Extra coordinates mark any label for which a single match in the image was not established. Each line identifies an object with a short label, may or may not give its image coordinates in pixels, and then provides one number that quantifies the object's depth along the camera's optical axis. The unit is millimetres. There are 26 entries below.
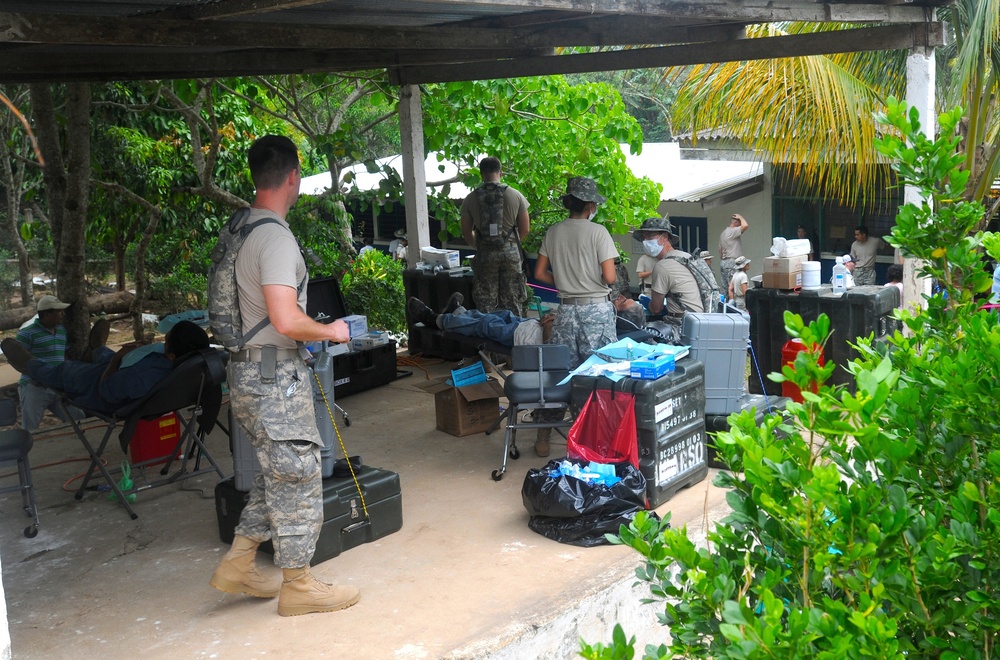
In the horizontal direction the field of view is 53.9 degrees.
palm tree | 7969
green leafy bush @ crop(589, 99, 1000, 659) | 1623
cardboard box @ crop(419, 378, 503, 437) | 6770
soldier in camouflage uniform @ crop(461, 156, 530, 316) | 8859
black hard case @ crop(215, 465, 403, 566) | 4797
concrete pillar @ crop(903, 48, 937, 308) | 6371
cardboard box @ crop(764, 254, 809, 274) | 7359
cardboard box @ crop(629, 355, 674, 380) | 5238
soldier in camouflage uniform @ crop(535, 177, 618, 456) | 6141
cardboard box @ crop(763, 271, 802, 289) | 7410
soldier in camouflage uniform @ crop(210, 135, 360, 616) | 4023
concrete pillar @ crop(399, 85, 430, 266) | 9352
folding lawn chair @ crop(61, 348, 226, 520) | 5391
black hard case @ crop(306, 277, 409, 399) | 8023
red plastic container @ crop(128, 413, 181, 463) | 6152
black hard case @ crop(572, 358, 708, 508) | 5207
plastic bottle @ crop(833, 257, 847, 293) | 7172
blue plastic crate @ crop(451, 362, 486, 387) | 6802
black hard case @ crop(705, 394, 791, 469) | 5896
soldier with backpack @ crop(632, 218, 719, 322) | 6891
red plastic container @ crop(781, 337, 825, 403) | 6938
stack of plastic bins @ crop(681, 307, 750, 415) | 5844
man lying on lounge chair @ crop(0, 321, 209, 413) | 5391
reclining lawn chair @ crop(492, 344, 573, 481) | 5883
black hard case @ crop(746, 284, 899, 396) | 7070
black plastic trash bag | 4836
